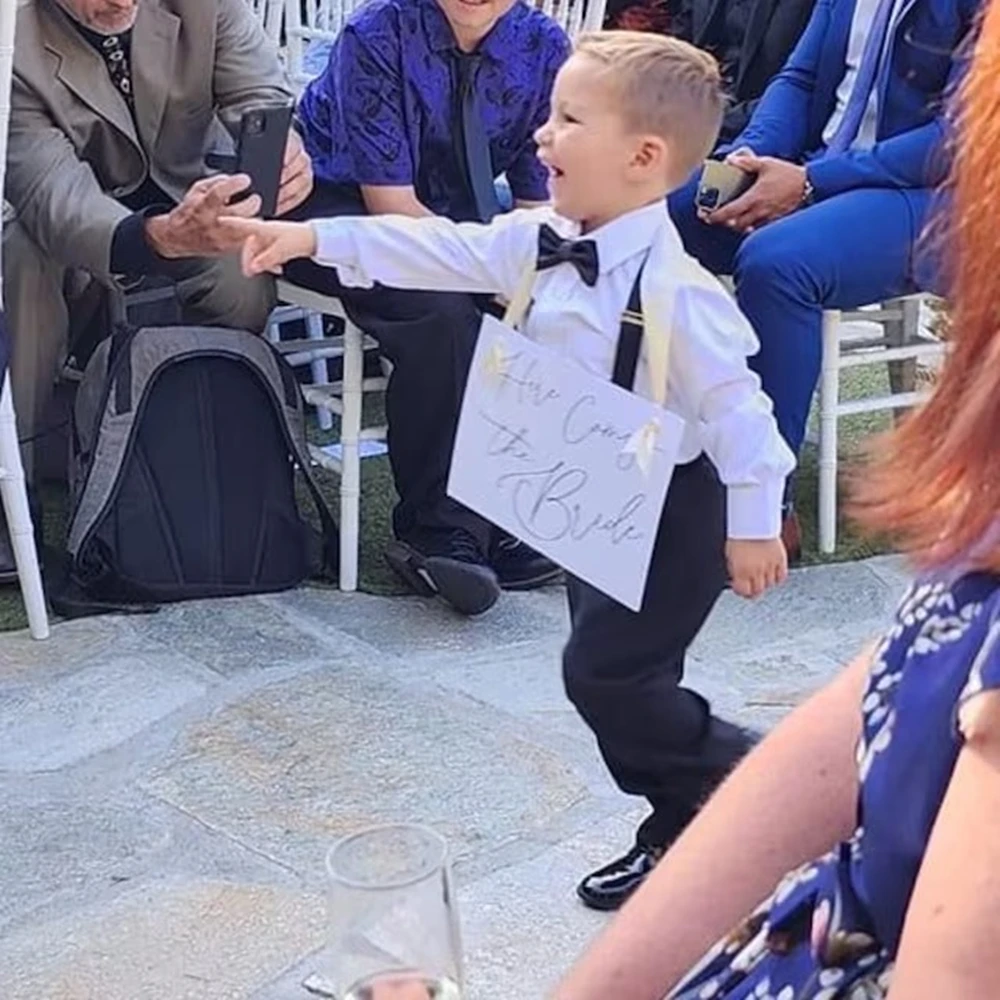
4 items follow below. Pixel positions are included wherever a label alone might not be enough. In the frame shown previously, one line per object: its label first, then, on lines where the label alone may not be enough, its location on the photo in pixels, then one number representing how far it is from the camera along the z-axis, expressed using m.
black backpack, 4.97
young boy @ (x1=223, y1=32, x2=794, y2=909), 3.87
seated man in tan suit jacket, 4.98
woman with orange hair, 1.82
